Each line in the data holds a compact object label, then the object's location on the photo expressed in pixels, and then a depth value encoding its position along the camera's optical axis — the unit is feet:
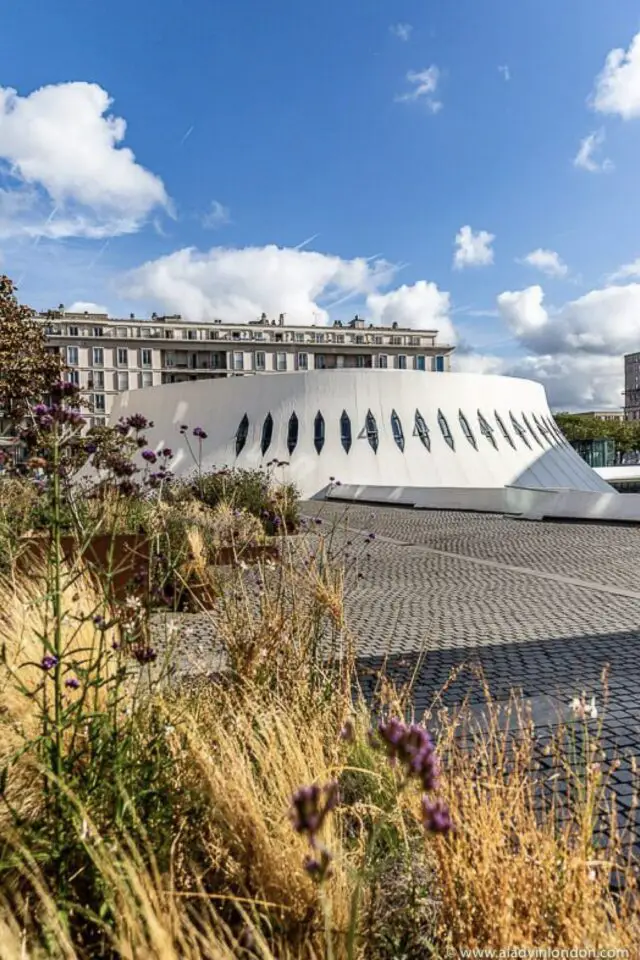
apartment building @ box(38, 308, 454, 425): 305.73
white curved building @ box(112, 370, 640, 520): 115.24
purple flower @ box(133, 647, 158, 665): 8.44
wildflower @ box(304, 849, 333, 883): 3.73
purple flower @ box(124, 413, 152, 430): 11.42
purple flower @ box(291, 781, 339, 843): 3.61
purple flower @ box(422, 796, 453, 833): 4.31
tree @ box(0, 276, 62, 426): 51.06
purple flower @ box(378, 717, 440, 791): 4.20
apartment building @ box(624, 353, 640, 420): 625.82
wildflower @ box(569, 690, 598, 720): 7.66
